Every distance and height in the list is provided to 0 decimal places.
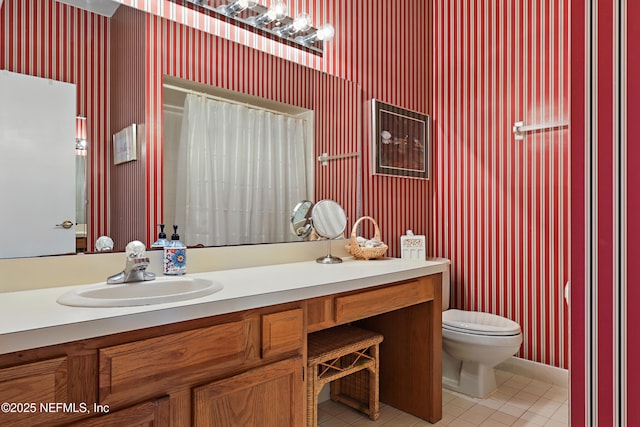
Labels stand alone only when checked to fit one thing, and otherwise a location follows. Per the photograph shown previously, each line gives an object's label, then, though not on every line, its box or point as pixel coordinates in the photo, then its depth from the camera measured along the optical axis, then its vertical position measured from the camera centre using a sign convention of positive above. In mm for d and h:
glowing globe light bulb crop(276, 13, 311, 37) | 2117 +1000
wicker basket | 2240 -207
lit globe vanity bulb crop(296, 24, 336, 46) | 2215 +1006
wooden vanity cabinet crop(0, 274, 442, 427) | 907 -417
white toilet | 2186 -757
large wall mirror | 1416 +561
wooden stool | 1759 -749
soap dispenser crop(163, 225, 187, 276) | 1598 -178
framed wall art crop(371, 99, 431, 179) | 2566 +493
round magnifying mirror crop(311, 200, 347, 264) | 2195 -42
